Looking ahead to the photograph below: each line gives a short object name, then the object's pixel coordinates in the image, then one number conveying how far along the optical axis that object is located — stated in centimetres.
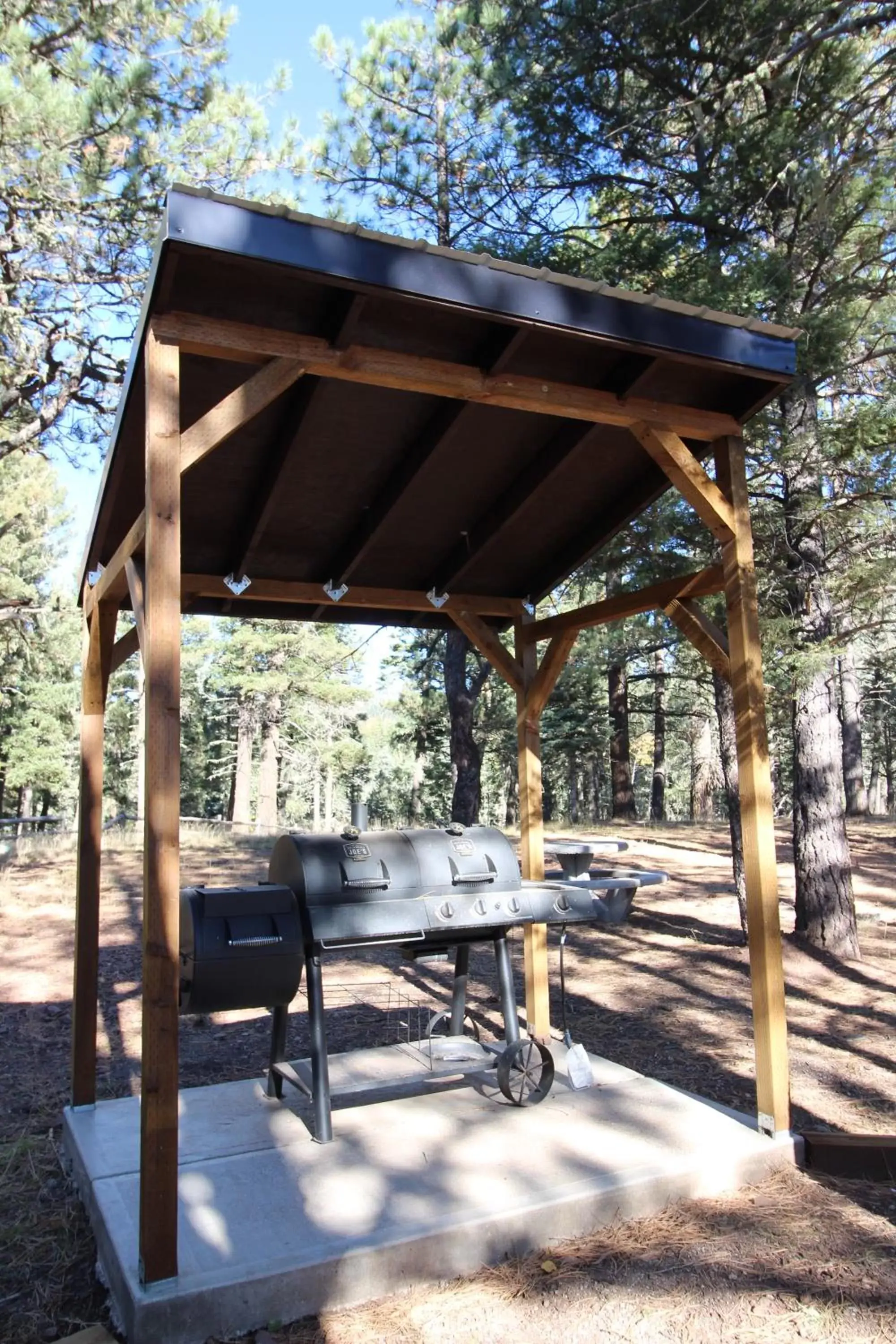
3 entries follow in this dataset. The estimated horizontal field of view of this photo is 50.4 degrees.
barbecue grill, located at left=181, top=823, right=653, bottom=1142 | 318
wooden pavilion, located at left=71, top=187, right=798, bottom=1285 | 270
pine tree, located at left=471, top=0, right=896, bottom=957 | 588
